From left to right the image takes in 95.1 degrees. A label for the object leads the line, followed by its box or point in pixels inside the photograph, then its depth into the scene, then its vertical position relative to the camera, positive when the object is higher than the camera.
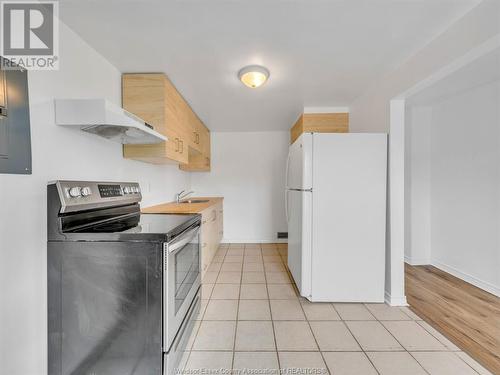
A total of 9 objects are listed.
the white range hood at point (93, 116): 1.35 +0.42
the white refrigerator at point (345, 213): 2.25 -0.26
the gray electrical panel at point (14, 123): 1.06 +0.30
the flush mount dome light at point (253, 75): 2.04 +1.02
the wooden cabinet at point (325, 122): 3.19 +0.89
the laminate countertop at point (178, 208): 2.45 -0.27
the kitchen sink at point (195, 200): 3.97 -0.25
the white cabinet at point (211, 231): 2.84 -0.68
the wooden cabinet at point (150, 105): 2.13 +0.76
